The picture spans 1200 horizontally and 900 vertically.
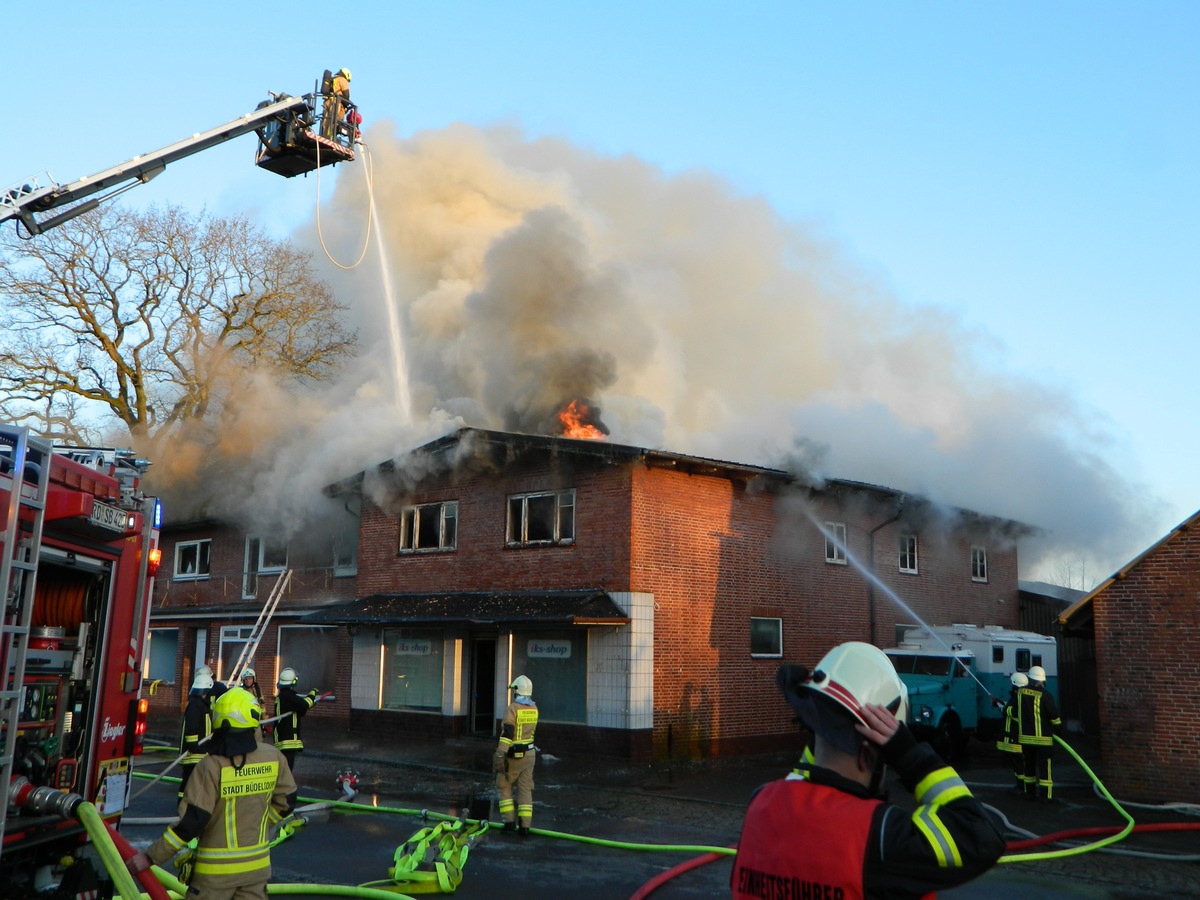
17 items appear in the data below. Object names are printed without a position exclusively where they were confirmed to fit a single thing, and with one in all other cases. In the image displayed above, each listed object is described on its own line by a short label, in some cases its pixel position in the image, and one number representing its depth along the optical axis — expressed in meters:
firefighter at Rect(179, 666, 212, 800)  10.08
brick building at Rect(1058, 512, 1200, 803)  12.54
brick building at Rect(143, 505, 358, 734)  22.45
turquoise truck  16.55
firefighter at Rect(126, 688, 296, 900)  4.88
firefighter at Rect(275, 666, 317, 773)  10.96
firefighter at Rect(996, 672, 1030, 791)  13.10
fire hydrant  12.05
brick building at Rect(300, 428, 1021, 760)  16.83
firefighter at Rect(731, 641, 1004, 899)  2.48
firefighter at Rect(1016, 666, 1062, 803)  12.72
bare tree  28.38
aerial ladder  10.26
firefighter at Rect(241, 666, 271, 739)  12.03
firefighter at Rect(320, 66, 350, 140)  12.76
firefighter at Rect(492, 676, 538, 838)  10.17
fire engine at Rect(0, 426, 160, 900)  4.96
